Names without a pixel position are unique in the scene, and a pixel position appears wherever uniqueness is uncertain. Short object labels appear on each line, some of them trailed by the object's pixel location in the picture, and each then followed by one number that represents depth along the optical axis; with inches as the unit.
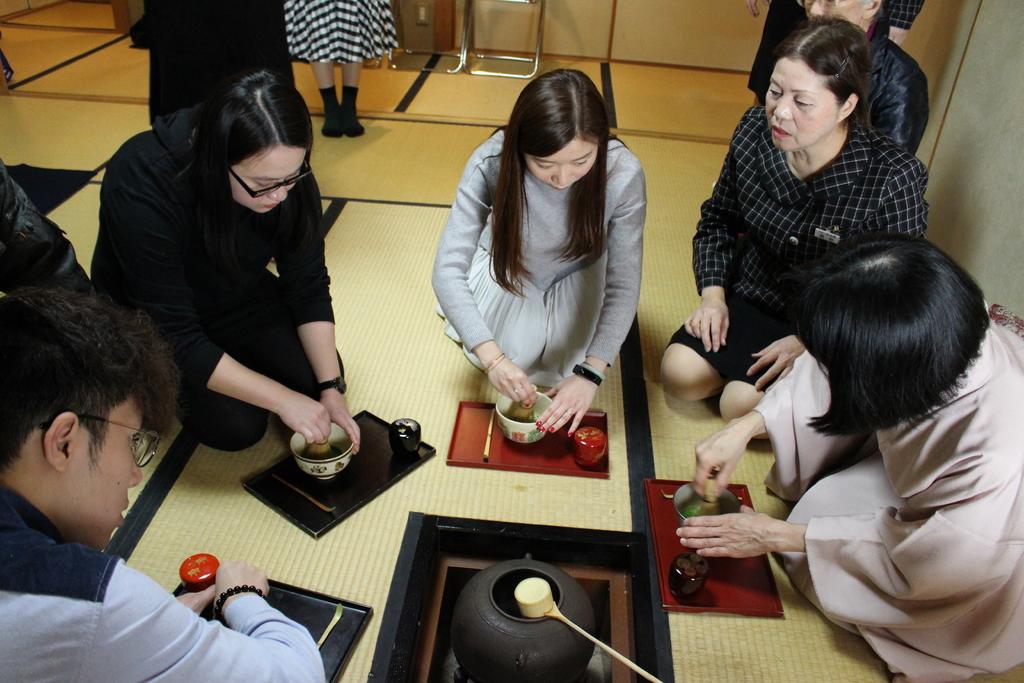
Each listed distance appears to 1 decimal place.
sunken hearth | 56.6
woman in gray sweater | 65.9
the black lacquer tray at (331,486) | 66.8
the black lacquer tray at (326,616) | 55.4
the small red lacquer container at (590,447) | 72.7
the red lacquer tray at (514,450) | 73.6
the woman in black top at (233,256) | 56.3
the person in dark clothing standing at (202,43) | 97.3
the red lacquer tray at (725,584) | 61.2
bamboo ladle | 49.6
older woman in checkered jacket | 70.9
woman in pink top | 44.3
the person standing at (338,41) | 143.2
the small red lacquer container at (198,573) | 53.4
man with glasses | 30.2
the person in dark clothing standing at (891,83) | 89.4
